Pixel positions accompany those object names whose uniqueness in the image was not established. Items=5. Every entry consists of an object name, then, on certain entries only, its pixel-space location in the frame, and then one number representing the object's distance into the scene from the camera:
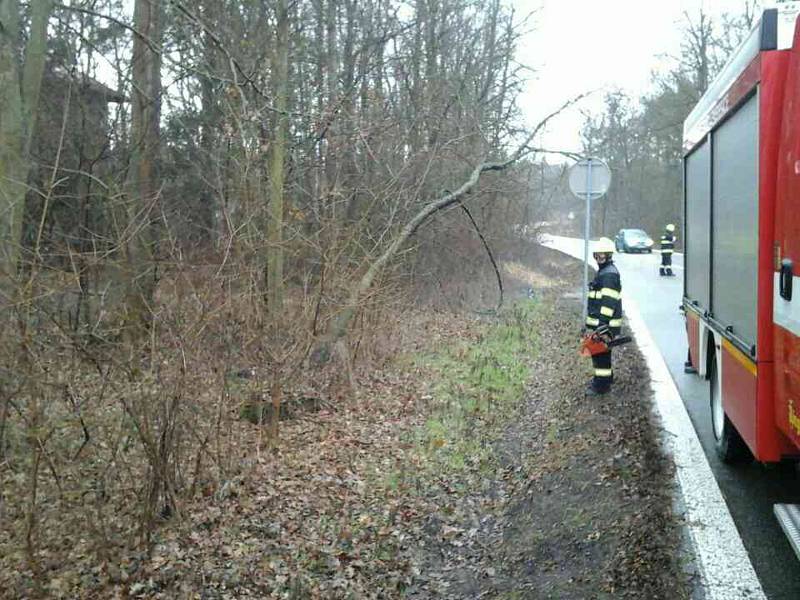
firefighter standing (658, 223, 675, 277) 25.52
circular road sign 13.45
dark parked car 43.88
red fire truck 4.04
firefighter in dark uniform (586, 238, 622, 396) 8.27
